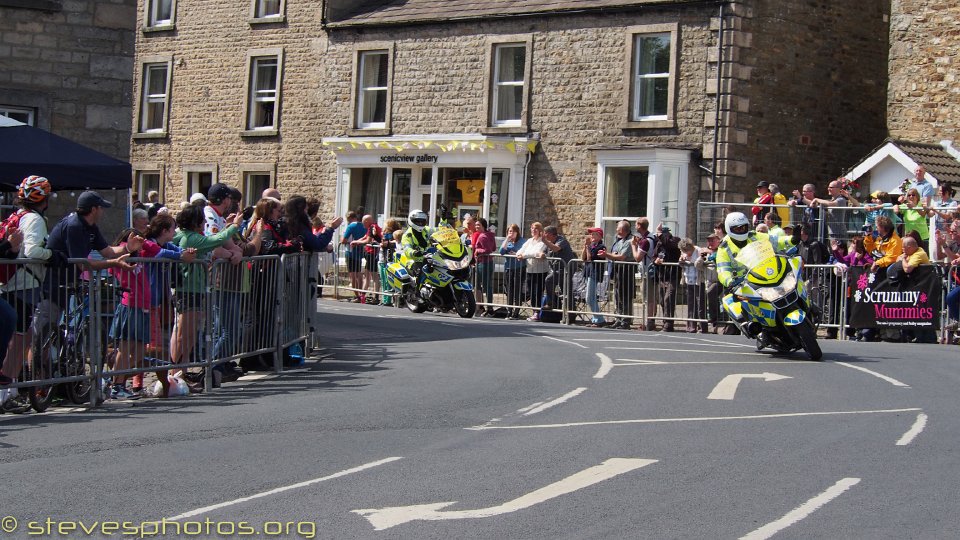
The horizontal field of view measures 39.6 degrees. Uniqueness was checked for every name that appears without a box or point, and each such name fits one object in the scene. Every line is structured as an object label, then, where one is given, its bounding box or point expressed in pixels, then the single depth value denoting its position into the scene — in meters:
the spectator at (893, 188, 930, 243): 22.61
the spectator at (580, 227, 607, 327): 24.00
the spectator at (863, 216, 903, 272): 21.27
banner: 20.70
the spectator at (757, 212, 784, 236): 17.38
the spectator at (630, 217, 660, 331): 23.34
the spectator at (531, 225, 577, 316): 24.67
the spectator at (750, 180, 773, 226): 25.28
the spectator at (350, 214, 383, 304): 28.42
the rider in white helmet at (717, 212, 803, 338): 17.17
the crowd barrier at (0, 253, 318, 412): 11.43
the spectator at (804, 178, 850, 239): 23.73
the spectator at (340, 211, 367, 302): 28.89
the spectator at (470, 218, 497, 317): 26.06
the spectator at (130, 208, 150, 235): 14.94
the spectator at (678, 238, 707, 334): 22.77
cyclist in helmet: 11.28
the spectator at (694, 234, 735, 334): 22.53
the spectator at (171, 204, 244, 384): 12.88
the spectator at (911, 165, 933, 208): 23.50
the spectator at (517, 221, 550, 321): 24.97
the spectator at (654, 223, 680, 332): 23.05
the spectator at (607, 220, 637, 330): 23.62
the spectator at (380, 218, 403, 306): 27.75
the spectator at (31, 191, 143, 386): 11.52
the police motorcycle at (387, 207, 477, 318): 24.64
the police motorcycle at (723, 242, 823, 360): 16.52
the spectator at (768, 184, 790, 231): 25.02
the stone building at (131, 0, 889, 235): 30.58
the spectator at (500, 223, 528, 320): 25.36
